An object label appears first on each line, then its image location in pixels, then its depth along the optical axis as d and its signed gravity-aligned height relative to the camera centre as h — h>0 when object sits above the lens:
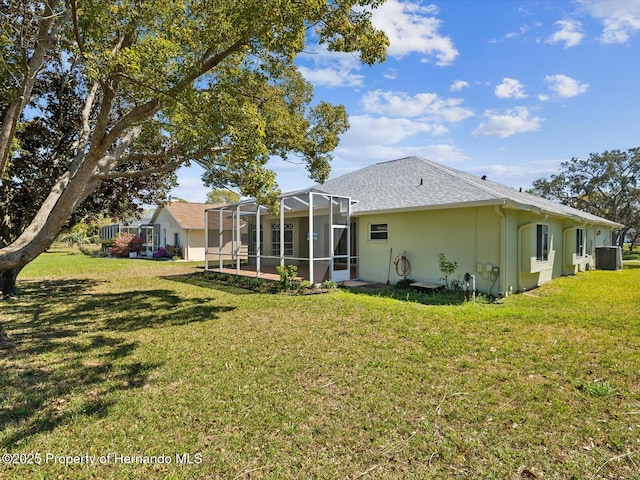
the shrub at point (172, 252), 26.53 -0.86
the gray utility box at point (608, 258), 17.91 -0.99
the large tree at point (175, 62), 5.37 +3.24
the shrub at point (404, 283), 11.59 -1.50
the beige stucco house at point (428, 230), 10.30 +0.38
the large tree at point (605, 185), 33.94 +5.84
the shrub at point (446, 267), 10.47 -0.83
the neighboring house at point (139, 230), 31.06 +1.14
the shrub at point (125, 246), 28.89 -0.41
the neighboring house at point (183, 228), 26.22 +1.05
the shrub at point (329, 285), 11.70 -1.56
